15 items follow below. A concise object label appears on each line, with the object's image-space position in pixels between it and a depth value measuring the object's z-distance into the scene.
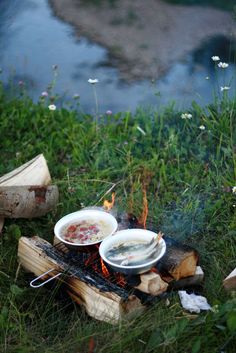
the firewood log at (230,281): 3.14
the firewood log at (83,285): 2.92
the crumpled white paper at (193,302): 3.00
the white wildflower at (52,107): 4.76
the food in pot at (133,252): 3.03
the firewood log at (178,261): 3.12
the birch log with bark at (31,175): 3.80
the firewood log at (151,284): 2.97
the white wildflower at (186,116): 4.54
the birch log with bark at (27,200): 3.56
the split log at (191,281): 3.21
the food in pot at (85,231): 3.29
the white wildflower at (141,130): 4.63
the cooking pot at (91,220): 3.35
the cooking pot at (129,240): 2.97
